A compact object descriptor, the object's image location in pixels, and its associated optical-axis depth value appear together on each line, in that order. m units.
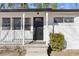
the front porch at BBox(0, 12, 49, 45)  7.28
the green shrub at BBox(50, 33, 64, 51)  6.28
